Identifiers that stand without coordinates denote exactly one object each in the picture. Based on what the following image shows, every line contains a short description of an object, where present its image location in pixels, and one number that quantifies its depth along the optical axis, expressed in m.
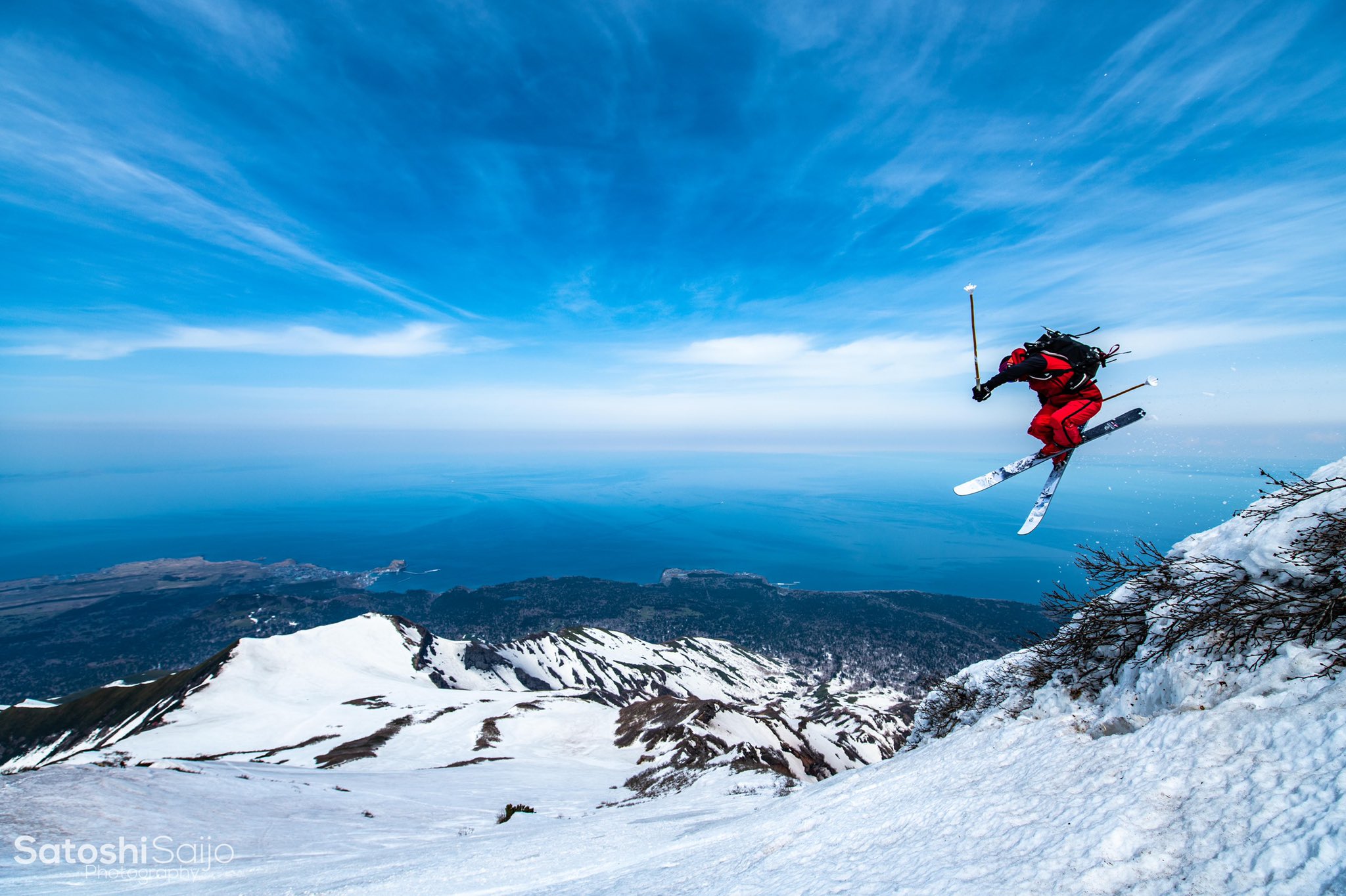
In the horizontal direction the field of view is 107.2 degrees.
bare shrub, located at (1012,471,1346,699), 5.23
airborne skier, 9.20
